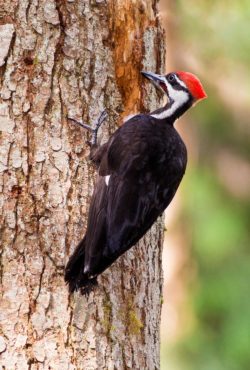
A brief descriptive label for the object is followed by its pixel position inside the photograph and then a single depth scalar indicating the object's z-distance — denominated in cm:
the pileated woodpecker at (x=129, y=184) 671
